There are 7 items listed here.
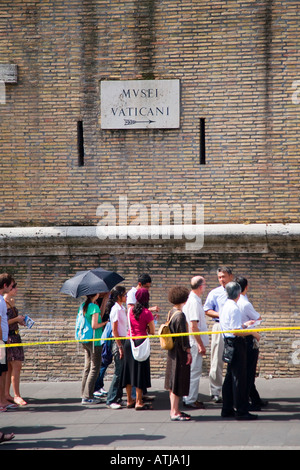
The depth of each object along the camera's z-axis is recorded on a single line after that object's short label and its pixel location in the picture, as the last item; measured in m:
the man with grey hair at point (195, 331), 18.34
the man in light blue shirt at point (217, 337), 19.12
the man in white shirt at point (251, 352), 17.78
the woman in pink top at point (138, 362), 18.06
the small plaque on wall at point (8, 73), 23.27
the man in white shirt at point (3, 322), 16.92
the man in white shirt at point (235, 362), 16.94
